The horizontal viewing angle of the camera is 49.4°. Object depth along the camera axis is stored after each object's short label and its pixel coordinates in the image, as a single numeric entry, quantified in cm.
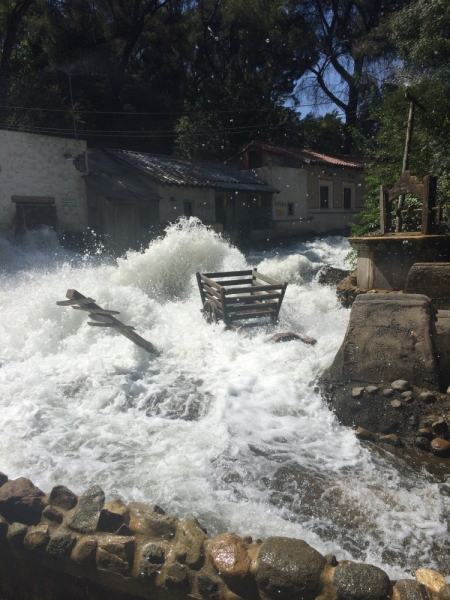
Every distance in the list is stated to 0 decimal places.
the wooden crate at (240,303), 825
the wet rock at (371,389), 544
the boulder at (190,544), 290
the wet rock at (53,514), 327
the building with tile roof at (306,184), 2308
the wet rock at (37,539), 308
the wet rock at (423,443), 474
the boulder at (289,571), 270
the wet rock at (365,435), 501
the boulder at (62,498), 340
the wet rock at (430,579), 269
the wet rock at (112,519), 315
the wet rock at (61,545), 303
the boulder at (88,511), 316
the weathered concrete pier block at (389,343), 544
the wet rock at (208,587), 276
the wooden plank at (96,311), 664
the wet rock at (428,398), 518
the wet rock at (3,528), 318
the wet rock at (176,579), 281
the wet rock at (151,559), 287
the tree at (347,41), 2512
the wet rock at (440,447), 463
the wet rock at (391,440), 485
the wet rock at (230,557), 278
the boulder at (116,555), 292
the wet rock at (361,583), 263
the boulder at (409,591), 261
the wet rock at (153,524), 314
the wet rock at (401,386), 535
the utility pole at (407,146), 883
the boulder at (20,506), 331
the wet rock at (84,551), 298
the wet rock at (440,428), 484
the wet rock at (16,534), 315
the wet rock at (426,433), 483
